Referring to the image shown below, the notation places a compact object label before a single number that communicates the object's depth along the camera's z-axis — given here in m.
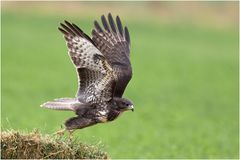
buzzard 16.48
